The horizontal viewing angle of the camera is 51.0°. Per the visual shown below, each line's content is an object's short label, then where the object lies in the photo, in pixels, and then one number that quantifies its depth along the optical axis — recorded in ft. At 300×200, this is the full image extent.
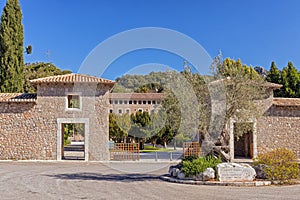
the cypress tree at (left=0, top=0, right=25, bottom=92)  93.86
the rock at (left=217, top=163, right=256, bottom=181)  37.99
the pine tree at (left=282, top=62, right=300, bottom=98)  119.03
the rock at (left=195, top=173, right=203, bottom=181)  38.14
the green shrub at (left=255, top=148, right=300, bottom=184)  37.88
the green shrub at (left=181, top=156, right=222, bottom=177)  38.73
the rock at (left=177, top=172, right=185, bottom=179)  39.52
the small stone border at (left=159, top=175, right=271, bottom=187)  36.27
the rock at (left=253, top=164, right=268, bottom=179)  39.11
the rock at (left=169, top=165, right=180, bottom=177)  41.35
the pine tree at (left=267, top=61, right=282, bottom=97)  122.34
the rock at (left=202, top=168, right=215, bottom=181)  37.78
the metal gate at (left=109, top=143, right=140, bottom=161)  69.36
